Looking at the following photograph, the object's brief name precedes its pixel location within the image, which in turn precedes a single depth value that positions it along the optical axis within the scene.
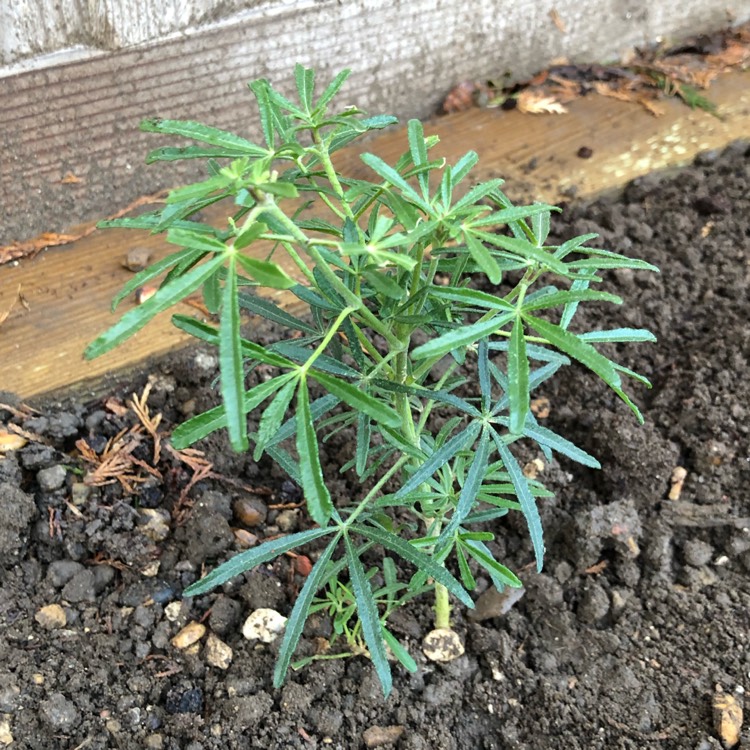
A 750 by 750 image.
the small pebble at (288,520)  0.43
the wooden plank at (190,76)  0.50
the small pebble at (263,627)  0.40
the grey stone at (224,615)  0.40
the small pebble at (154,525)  0.42
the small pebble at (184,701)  0.38
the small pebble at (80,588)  0.40
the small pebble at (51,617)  0.39
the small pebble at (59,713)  0.36
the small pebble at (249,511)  0.43
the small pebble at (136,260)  0.52
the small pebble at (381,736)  0.37
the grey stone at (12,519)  0.40
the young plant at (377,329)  0.25
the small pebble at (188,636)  0.40
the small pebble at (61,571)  0.41
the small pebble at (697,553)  0.43
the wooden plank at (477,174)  0.49
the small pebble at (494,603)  0.41
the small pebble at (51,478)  0.43
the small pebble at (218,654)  0.39
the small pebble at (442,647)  0.40
